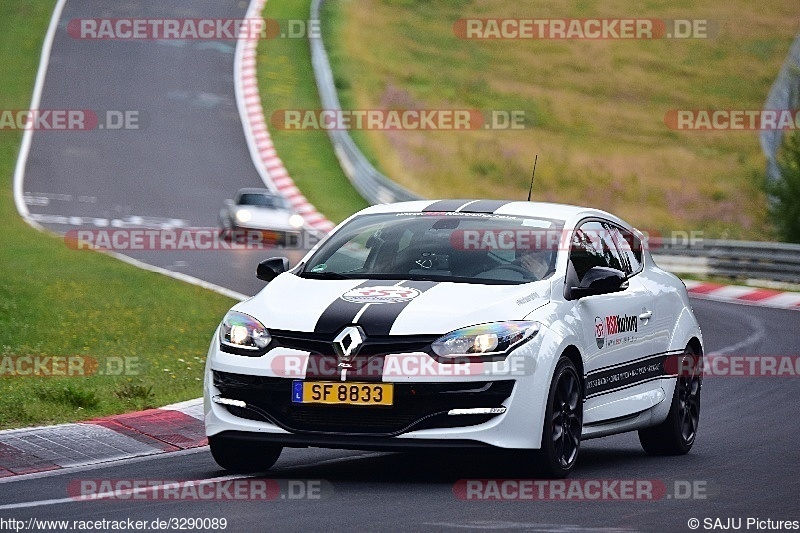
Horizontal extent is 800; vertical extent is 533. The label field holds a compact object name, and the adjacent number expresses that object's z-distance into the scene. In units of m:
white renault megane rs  17.25
